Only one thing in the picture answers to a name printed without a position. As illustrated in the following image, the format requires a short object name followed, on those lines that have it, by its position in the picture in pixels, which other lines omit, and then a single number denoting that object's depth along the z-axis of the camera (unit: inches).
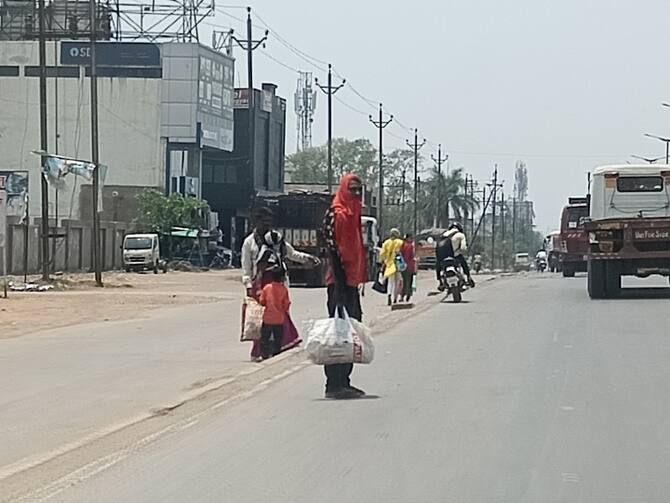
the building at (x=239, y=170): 3634.4
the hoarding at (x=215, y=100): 3255.4
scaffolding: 3174.2
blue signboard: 3253.0
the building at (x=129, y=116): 3213.6
